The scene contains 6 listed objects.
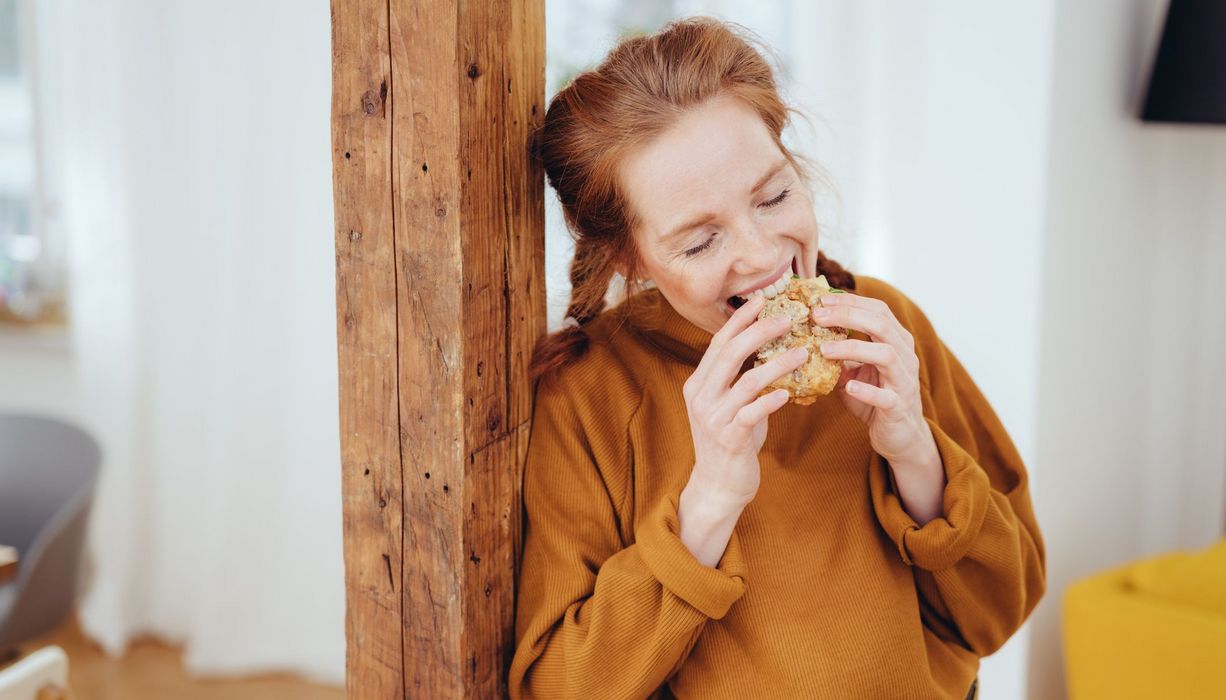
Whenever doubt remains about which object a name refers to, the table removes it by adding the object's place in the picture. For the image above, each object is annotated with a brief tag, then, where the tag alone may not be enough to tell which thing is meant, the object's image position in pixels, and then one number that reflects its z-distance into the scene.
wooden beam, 1.14
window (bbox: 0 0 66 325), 3.71
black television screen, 2.27
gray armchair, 2.26
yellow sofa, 1.97
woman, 1.17
